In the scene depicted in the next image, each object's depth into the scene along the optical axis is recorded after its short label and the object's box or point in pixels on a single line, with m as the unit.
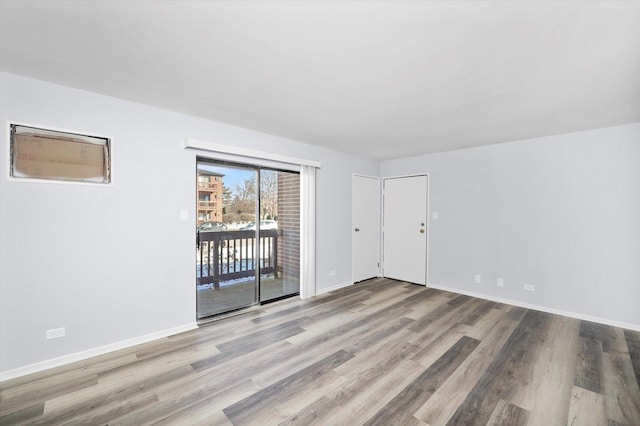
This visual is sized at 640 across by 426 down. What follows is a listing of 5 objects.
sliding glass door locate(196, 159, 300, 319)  3.45
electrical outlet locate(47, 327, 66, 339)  2.32
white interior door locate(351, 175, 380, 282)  5.14
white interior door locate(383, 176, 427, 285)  5.02
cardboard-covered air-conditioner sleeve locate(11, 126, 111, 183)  2.23
